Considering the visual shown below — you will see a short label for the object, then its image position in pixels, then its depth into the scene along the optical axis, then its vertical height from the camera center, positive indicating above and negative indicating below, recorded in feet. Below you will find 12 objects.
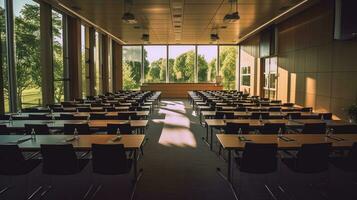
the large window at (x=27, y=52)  27.91 +3.41
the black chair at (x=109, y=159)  12.17 -3.15
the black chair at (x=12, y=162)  12.00 -3.28
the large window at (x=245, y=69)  61.98 +3.92
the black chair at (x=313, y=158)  12.23 -3.07
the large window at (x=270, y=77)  47.75 +1.65
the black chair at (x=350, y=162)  12.91 -3.54
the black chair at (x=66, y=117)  21.34 -2.35
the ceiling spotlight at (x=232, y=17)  27.96 +6.75
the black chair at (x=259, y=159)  12.28 -3.14
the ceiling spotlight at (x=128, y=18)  28.37 +6.64
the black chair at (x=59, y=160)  12.07 -3.18
